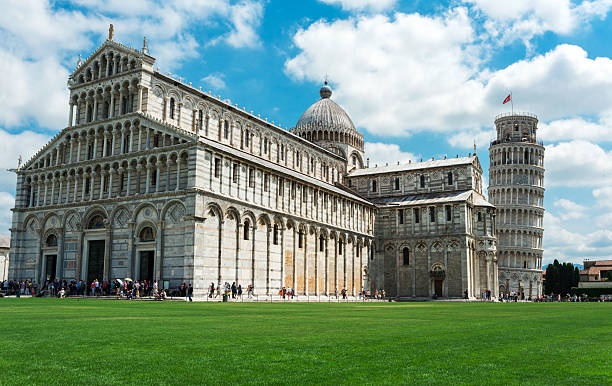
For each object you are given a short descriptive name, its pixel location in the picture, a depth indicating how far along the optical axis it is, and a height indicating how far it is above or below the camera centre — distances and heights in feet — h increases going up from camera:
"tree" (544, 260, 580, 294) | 328.90 -3.55
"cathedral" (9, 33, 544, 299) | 140.56 +17.71
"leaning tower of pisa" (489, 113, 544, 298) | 325.62 +42.61
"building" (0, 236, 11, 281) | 255.27 +4.26
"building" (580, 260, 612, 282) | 394.69 +1.73
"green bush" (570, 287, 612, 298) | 272.49 -9.71
